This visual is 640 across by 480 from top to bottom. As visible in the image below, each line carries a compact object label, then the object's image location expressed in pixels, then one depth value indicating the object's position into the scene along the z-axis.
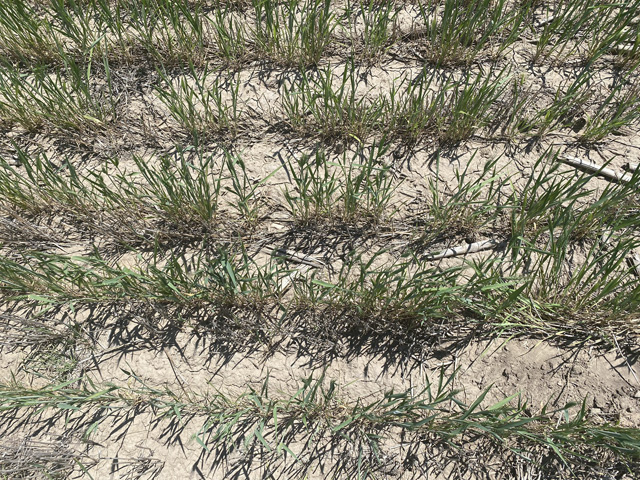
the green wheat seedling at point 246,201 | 2.27
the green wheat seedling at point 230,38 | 2.65
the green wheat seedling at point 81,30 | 2.65
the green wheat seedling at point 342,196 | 2.17
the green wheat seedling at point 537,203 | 2.08
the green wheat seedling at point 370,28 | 2.65
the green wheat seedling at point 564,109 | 2.44
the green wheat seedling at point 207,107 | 2.43
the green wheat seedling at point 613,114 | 2.41
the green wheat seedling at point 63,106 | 2.47
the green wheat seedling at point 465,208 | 2.21
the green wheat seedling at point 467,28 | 2.56
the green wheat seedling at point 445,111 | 2.38
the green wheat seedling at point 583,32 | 2.55
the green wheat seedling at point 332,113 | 2.42
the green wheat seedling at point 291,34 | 2.59
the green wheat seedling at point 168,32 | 2.63
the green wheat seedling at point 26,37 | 2.64
